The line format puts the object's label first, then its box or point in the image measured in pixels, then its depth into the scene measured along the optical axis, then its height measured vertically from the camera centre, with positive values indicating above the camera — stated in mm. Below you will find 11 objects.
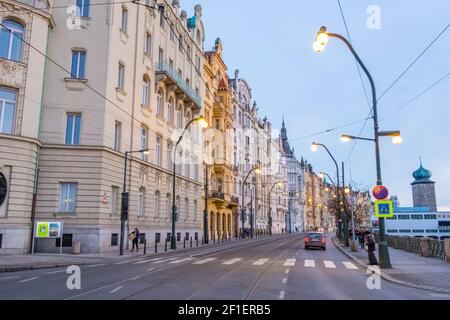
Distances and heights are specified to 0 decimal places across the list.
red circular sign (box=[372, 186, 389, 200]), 17641 +1497
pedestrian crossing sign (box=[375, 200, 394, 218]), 17453 +823
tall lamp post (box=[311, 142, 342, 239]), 28127 +5389
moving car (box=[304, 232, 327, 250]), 34397 -972
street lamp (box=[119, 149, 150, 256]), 25031 +1011
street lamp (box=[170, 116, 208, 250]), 31700 -373
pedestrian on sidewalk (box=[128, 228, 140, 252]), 27906 -544
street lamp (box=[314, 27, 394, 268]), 17181 +3316
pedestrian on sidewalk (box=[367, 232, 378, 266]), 18266 -885
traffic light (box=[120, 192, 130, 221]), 25344 +1224
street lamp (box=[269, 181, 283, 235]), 84844 +601
